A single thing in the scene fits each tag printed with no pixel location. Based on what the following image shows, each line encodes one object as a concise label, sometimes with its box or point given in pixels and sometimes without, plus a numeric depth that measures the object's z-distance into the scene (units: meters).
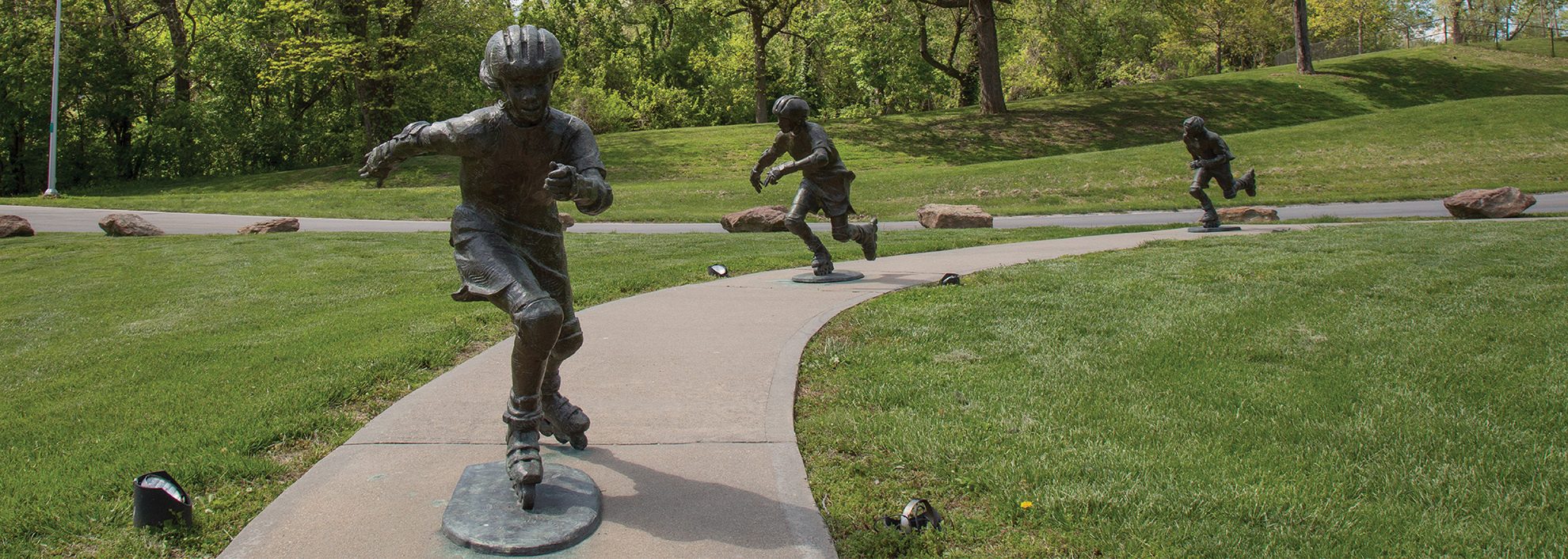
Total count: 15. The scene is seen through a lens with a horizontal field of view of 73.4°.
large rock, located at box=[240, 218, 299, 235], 17.08
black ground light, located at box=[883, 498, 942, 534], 3.78
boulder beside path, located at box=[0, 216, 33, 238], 15.83
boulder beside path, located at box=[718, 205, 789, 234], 17.94
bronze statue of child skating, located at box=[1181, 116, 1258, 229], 14.71
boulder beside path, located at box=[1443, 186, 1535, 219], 16.80
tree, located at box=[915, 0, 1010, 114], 32.19
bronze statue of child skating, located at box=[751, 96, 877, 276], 9.71
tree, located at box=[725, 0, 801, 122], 37.38
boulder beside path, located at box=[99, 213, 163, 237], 16.25
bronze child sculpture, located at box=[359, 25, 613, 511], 3.94
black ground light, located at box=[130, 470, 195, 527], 3.86
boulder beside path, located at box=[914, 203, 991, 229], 17.72
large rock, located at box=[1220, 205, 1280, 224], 17.59
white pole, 27.45
